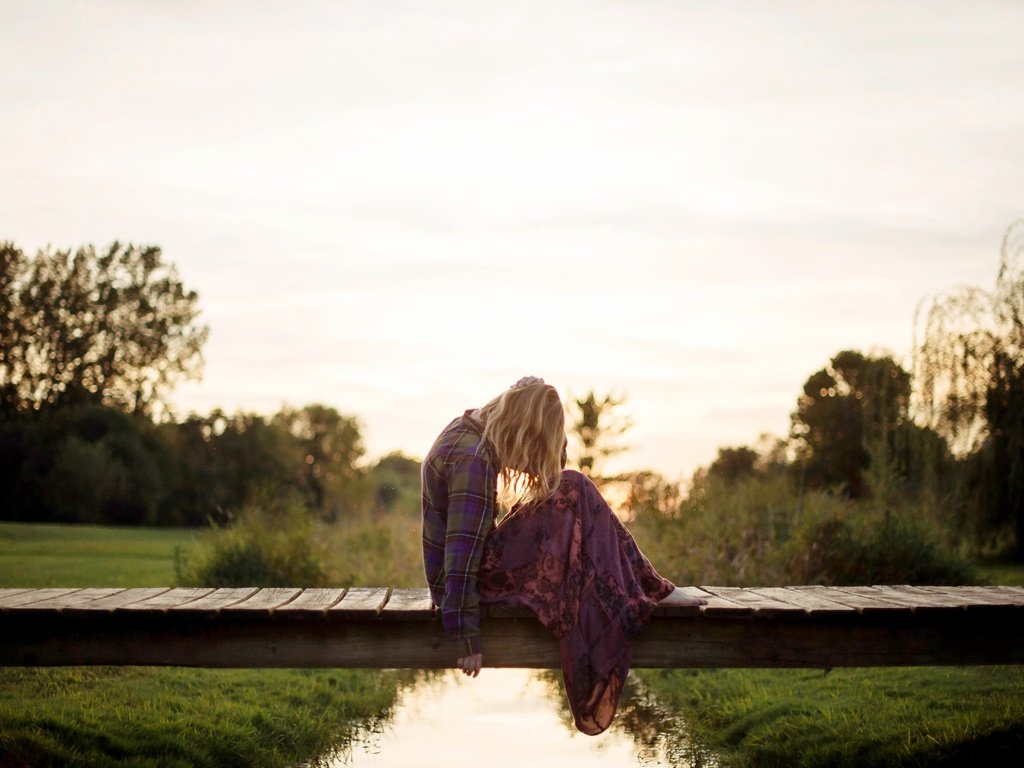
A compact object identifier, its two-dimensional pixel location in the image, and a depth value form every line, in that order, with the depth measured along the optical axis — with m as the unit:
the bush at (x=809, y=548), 12.20
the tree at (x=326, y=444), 42.50
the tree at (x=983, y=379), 16.92
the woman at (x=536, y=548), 5.02
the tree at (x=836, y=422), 30.06
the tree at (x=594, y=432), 22.91
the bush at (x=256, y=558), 12.23
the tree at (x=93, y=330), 31.47
